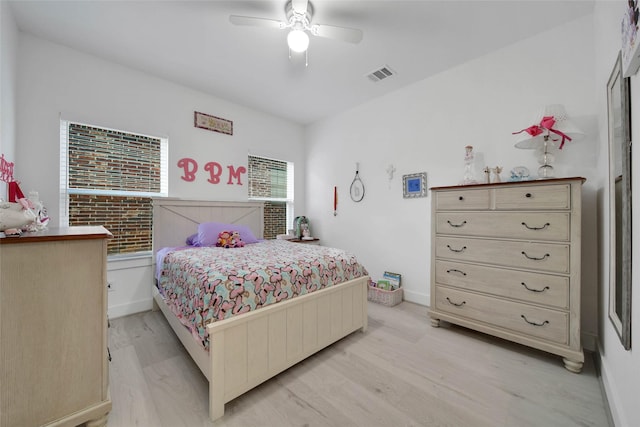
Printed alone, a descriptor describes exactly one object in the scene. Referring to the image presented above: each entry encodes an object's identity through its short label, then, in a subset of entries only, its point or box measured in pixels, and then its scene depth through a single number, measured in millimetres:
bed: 1397
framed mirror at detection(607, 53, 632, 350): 1146
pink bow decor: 2004
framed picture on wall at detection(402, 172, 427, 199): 3074
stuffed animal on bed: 2787
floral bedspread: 1480
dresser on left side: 1077
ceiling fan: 1822
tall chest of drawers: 1781
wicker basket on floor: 3049
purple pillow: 2872
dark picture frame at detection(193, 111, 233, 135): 3324
